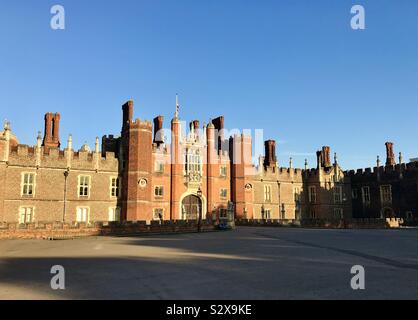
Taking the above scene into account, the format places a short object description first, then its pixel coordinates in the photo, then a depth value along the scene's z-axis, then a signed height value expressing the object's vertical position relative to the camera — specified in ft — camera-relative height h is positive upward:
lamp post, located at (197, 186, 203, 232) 94.54 -3.15
